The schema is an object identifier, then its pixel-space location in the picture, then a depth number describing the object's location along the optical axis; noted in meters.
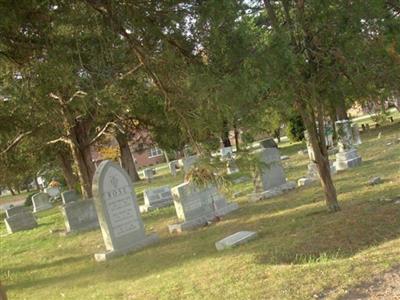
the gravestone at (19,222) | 20.69
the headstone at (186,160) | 20.44
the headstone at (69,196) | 24.97
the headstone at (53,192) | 38.58
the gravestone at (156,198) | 18.28
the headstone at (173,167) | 34.20
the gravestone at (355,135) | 25.95
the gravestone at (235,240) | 9.41
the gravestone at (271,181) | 15.22
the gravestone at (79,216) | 16.97
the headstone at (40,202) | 30.37
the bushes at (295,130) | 37.92
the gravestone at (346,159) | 17.42
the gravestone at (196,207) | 13.17
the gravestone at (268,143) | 18.75
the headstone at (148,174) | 34.58
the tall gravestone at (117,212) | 11.98
